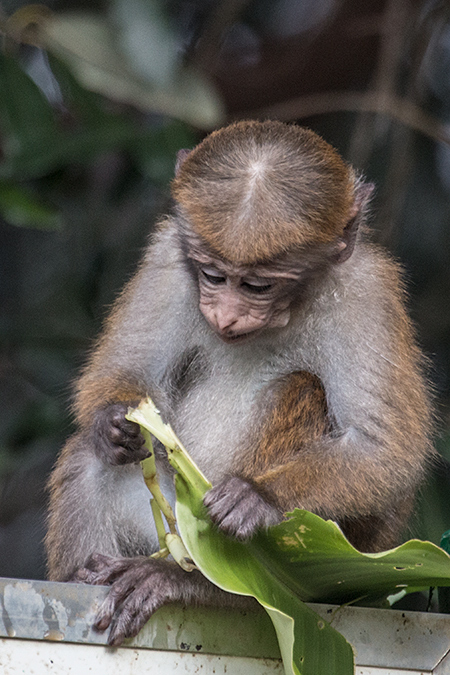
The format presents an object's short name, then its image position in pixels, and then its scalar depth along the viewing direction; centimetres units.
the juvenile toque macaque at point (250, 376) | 490
